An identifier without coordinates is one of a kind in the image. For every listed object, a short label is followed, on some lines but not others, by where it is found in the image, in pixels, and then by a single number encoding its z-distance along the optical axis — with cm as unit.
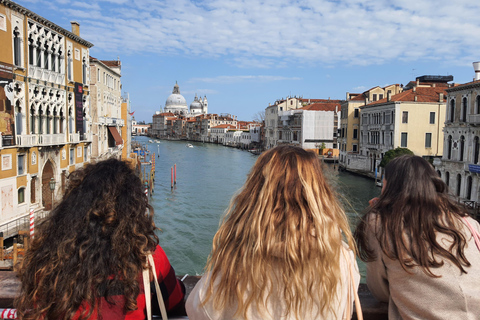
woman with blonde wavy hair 116
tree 2246
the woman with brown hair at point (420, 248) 137
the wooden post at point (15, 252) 807
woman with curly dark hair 132
